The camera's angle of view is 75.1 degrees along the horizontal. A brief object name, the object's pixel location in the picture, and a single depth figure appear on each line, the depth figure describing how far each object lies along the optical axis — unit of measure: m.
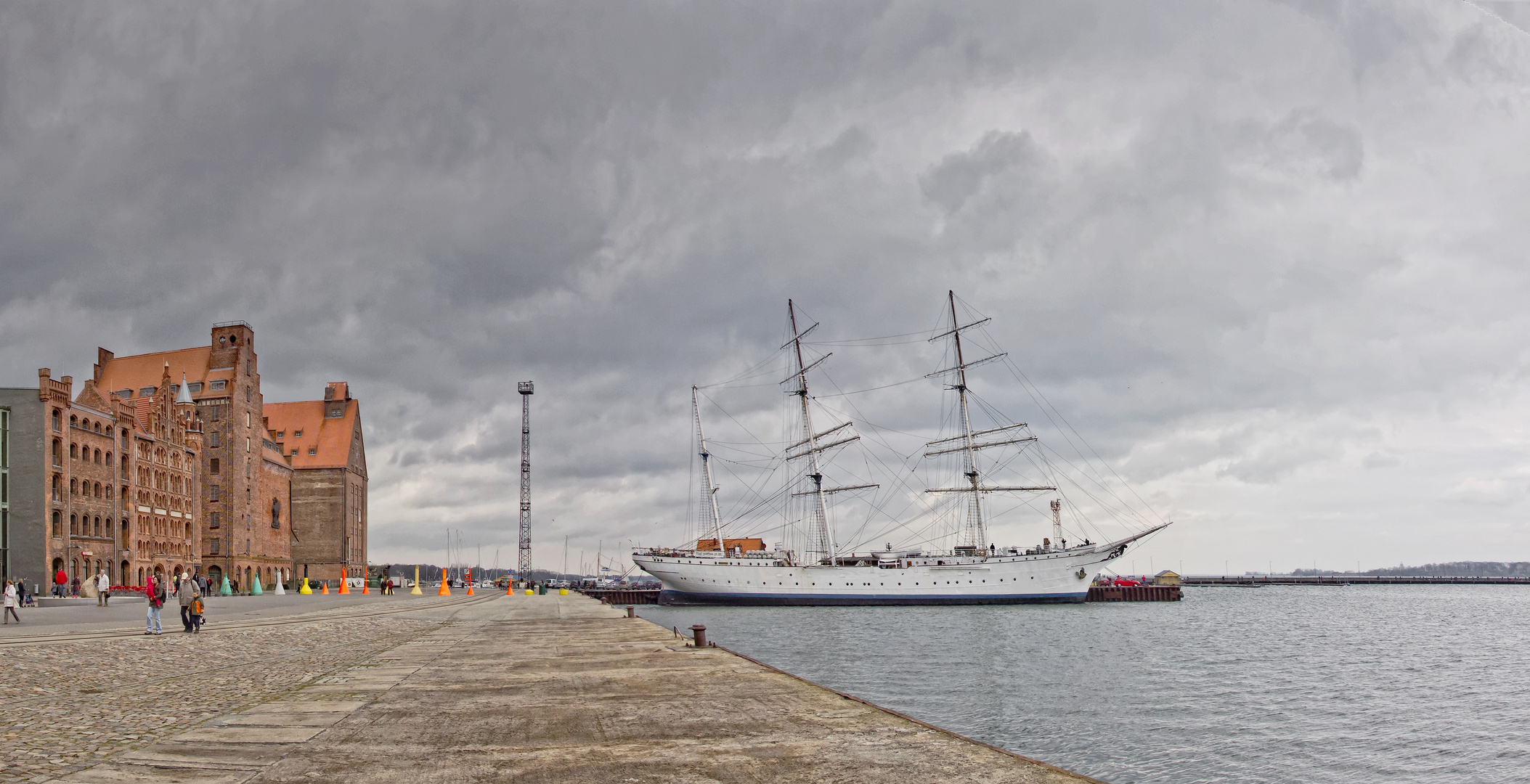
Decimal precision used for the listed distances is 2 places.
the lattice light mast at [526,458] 169.00
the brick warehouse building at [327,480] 122.62
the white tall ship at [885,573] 94.56
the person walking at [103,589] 49.16
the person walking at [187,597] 28.55
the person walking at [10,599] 34.32
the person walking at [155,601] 25.98
